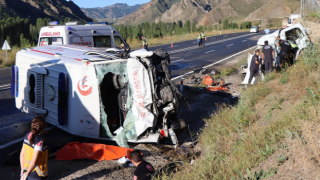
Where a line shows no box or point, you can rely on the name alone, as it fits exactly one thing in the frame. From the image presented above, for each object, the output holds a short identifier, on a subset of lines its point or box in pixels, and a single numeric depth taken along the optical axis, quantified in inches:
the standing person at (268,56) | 447.8
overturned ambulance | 241.9
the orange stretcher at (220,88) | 466.1
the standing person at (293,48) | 488.2
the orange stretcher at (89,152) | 227.9
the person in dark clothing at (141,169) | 163.0
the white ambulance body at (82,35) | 433.4
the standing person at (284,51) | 451.3
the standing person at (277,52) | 475.5
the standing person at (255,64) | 447.8
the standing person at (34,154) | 145.5
